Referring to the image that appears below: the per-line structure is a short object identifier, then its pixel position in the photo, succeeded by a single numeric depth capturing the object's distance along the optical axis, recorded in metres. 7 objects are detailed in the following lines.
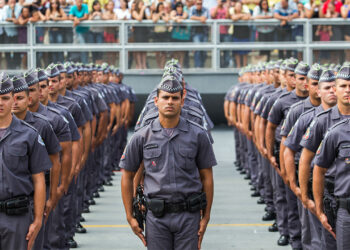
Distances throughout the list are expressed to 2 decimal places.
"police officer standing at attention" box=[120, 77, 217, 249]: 9.45
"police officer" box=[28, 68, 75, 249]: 12.32
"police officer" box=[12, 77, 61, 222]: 10.59
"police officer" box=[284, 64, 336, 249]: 11.24
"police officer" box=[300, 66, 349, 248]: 10.21
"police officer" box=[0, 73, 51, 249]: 9.24
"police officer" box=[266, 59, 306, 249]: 14.55
